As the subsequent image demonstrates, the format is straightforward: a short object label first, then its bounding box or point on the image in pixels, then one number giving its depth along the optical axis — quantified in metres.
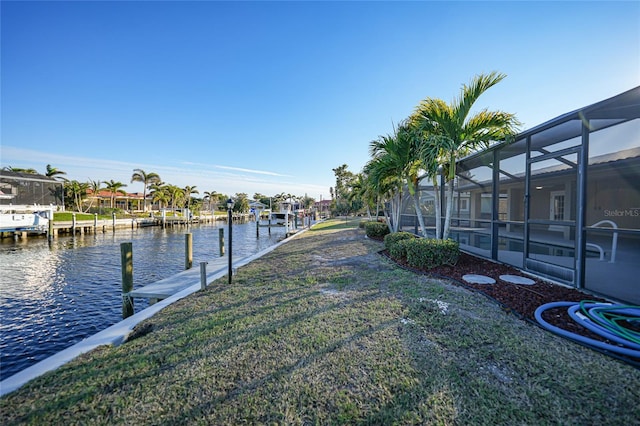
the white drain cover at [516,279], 4.72
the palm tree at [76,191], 36.25
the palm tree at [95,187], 41.17
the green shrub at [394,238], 8.17
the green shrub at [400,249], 6.86
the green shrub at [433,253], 5.93
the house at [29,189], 27.47
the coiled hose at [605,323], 2.51
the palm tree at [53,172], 36.00
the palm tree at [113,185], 41.59
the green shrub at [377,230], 12.86
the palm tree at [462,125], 5.47
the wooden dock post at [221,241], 12.47
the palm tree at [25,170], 34.49
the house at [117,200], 43.56
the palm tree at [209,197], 66.00
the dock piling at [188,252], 8.99
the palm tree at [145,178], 43.31
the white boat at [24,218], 19.33
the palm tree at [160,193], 45.26
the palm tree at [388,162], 7.16
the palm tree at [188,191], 53.89
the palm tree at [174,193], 47.78
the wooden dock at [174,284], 5.81
